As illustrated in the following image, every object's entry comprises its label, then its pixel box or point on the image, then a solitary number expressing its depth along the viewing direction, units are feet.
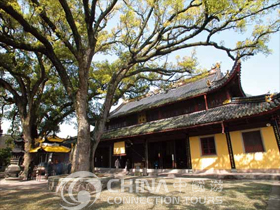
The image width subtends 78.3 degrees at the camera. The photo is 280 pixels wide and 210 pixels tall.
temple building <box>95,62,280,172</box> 30.37
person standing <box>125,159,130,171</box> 49.57
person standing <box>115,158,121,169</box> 49.76
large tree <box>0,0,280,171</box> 25.45
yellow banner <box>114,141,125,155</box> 47.75
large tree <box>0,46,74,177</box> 40.91
